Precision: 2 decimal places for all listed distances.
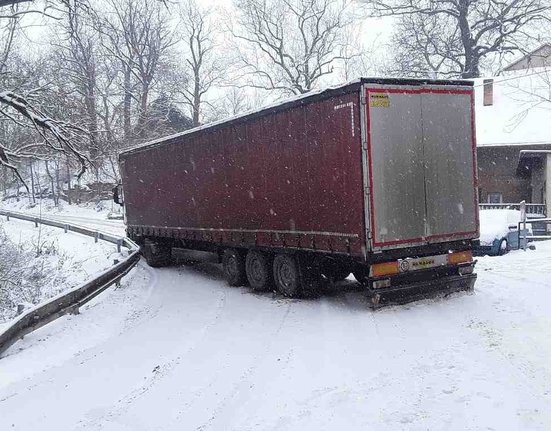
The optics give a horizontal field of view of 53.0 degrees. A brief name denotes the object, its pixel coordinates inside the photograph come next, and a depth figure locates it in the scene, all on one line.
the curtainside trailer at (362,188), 8.51
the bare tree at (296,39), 40.75
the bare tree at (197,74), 46.19
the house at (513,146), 26.08
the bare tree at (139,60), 12.87
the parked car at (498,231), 15.60
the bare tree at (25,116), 10.84
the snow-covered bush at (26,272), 13.95
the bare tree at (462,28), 35.53
